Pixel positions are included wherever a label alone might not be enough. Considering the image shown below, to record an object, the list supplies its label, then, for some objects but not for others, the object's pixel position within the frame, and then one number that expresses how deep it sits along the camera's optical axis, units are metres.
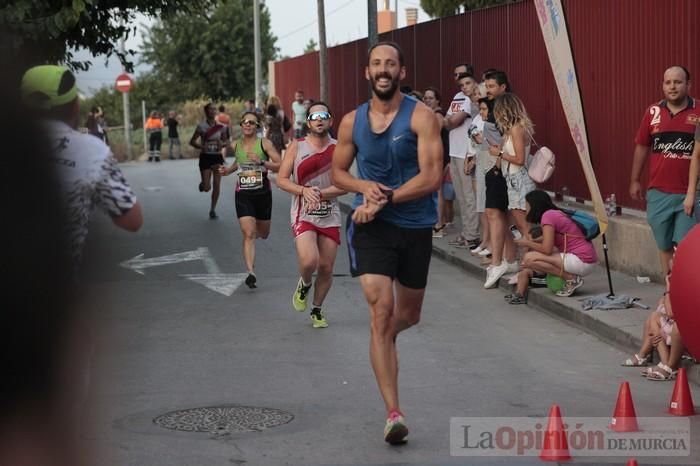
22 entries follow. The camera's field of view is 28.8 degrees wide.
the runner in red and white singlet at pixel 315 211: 11.30
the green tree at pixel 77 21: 14.49
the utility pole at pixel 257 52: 46.69
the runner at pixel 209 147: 22.08
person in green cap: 4.72
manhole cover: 7.86
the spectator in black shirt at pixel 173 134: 46.26
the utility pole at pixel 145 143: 51.79
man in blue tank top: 7.52
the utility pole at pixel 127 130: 49.44
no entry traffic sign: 48.47
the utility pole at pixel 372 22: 23.16
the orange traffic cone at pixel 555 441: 7.00
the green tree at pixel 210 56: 70.81
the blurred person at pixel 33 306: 4.31
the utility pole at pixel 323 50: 32.47
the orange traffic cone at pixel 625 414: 7.53
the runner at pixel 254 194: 13.80
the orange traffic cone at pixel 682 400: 7.99
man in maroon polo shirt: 11.16
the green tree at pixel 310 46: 110.07
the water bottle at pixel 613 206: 14.55
